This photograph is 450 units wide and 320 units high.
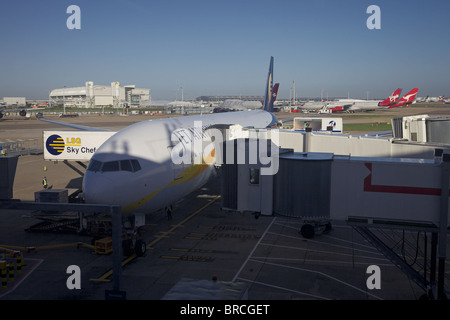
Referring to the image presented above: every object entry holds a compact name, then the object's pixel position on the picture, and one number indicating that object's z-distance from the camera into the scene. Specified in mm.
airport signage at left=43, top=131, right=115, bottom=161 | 28828
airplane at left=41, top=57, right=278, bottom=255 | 17828
